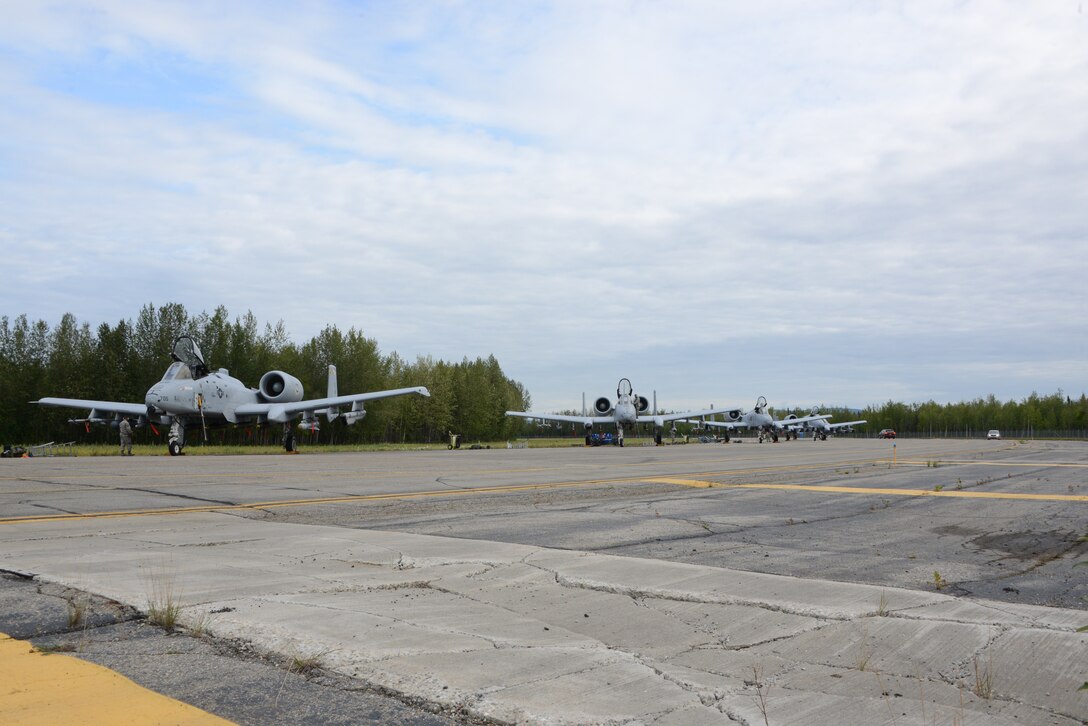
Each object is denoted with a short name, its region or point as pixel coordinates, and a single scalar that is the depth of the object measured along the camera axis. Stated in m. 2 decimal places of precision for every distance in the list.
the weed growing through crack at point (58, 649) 4.20
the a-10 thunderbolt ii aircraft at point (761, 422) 81.88
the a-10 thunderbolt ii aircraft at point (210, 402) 34.19
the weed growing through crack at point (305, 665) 3.97
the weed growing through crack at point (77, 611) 4.78
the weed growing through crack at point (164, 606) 4.73
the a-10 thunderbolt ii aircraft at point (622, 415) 59.16
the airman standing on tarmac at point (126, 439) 33.41
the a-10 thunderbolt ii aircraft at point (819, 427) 94.56
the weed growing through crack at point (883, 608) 5.19
